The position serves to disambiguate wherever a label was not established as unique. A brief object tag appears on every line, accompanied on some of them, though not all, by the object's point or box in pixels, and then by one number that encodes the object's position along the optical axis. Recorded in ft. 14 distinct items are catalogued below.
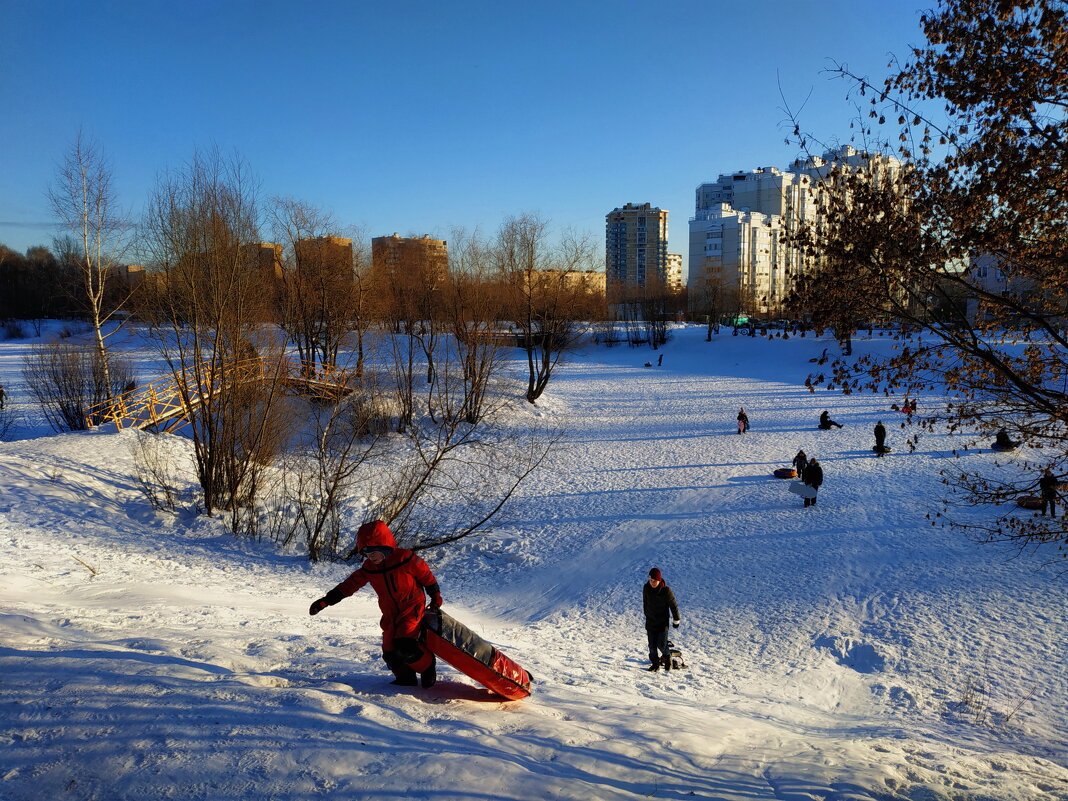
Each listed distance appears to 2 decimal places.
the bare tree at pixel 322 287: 95.50
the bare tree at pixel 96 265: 70.49
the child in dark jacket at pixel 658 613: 26.86
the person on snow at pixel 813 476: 53.31
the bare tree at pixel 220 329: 47.06
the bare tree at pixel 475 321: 96.73
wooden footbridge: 49.62
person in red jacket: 16.75
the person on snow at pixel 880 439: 71.20
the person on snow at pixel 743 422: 88.90
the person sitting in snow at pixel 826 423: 89.75
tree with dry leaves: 18.52
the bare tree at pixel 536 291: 109.29
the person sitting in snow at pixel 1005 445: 60.90
